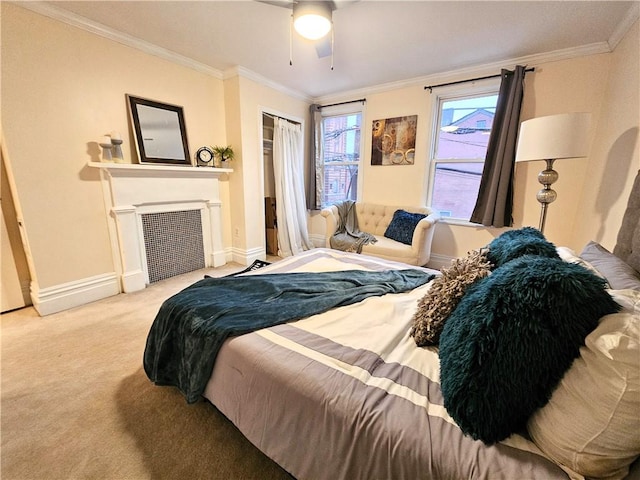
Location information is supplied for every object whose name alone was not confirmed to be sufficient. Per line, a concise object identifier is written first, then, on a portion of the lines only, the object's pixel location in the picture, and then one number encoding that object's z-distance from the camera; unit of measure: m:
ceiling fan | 1.76
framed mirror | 2.71
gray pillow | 0.92
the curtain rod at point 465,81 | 2.78
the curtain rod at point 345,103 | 3.86
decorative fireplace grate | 2.91
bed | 0.58
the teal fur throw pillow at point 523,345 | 0.64
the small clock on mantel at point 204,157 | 3.26
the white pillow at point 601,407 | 0.54
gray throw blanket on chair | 3.26
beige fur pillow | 1.05
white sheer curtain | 3.96
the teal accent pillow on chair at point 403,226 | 3.23
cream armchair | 2.99
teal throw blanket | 1.17
